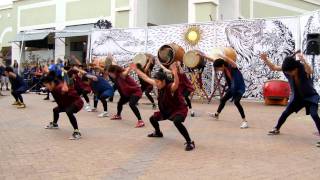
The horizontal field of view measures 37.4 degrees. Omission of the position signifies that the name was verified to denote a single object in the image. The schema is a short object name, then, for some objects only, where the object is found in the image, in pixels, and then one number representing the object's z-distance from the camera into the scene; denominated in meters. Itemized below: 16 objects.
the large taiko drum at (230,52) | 14.62
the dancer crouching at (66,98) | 8.71
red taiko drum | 14.83
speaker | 11.75
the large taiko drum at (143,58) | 15.10
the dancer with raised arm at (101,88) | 12.13
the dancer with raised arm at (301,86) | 8.19
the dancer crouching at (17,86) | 14.11
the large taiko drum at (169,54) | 13.85
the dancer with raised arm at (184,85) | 10.82
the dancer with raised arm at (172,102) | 7.64
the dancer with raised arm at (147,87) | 13.72
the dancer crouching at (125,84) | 10.41
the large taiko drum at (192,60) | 14.73
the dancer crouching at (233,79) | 10.00
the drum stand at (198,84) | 16.05
